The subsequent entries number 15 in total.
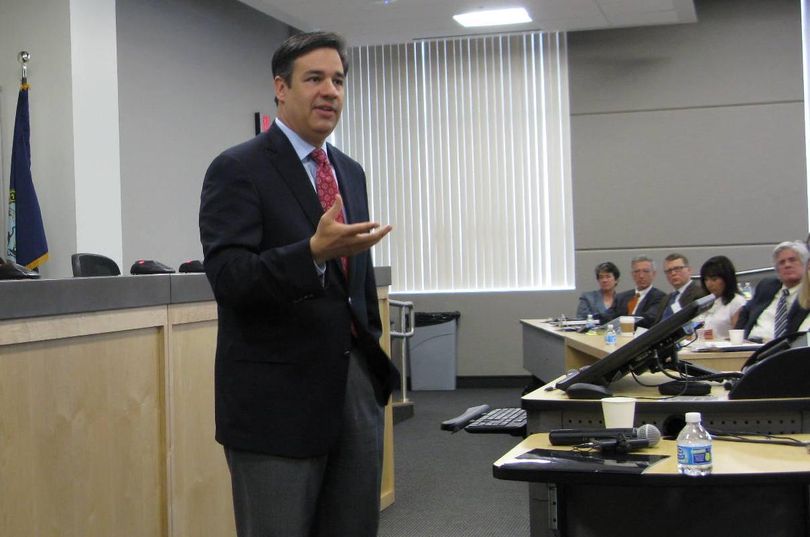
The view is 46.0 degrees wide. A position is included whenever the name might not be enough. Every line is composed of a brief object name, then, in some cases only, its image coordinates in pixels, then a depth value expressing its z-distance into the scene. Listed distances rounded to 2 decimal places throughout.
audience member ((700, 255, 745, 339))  6.23
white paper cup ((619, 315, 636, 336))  5.97
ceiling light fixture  8.18
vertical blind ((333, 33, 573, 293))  9.41
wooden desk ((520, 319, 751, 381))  4.12
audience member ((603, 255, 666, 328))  7.34
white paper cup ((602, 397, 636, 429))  2.01
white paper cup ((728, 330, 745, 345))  4.93
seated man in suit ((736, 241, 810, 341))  5.27
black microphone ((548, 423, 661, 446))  1.89
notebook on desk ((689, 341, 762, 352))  4.30
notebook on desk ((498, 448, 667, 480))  1.69
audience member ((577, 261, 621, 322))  8.05
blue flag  5.67
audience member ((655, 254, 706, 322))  6.59
